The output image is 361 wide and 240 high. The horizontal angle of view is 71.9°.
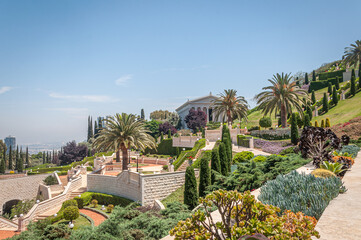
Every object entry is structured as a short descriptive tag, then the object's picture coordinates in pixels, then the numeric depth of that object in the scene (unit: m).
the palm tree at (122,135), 24.75
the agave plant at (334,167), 10.66
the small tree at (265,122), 41.12
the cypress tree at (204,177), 18.16
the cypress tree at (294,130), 30.02
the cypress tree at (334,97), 48.75
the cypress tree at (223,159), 21.85
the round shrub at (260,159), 22.08
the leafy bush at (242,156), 25.55
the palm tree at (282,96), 35.53
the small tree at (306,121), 31.83
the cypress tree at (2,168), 50.29
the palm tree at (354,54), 55.21
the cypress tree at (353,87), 48.38
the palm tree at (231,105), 44.16
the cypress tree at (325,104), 47.79
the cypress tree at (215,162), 20.80
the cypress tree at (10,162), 62.34
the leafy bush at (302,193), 6.08
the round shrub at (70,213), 20.11
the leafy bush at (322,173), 8.88
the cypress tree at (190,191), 17.12
